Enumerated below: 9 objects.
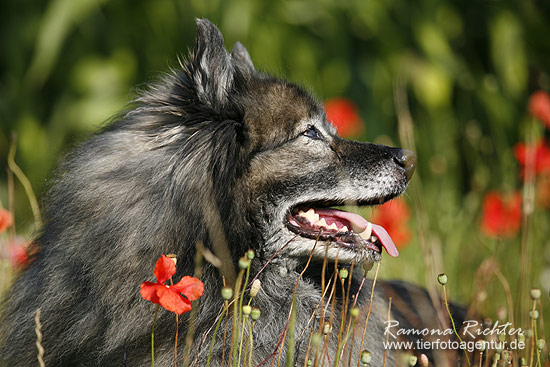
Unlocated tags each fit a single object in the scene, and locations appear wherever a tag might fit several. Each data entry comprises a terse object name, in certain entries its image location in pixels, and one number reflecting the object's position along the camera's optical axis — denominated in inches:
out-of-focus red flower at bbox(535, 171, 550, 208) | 317.8
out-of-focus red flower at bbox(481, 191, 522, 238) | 313.3
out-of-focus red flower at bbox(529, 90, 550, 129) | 299.1
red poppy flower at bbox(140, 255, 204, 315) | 146.9
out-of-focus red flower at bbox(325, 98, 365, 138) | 361.4
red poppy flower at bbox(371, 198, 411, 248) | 316.5
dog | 198.7
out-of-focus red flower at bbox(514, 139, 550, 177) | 272.8
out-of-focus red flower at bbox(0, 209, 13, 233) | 231.5
